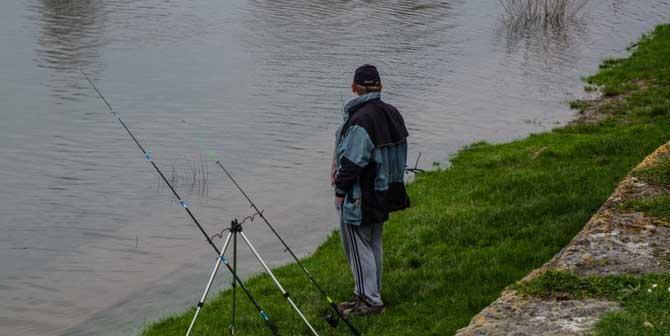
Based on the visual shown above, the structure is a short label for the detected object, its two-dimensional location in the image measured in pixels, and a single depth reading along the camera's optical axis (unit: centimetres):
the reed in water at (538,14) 3441
